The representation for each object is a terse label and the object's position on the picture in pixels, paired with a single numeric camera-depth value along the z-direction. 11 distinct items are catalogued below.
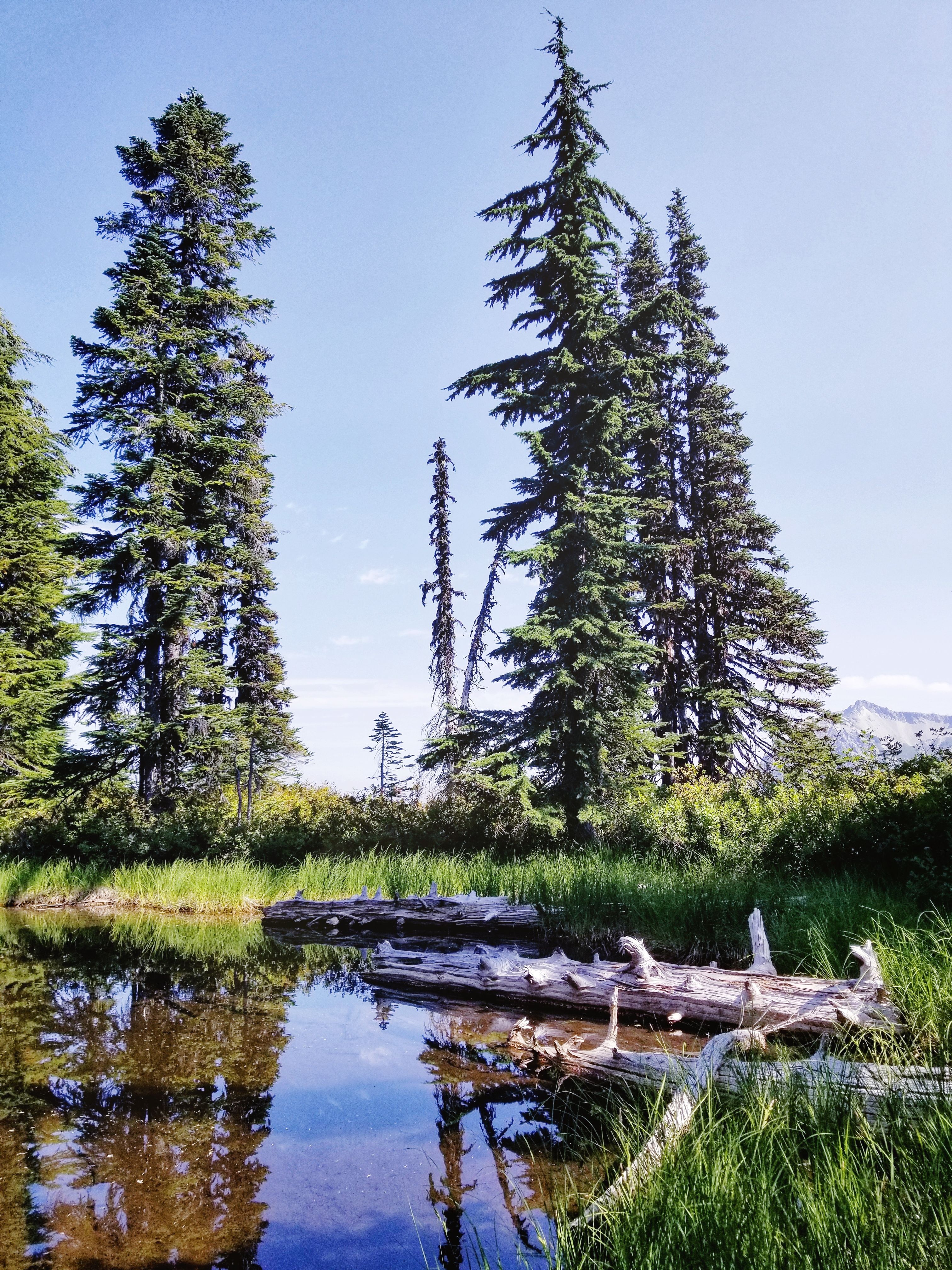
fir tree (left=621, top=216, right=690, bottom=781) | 20.14
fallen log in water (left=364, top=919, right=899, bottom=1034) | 4.86
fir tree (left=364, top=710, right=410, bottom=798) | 36.69
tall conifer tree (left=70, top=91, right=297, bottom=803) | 16.28
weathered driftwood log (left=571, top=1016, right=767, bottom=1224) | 2.71
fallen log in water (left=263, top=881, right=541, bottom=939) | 9.79
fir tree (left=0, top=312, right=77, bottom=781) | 17.19
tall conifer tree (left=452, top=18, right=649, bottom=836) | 13.16
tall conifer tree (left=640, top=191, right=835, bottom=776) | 19.70
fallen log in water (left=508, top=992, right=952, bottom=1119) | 3.24
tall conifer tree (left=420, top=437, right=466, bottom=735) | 22.73
